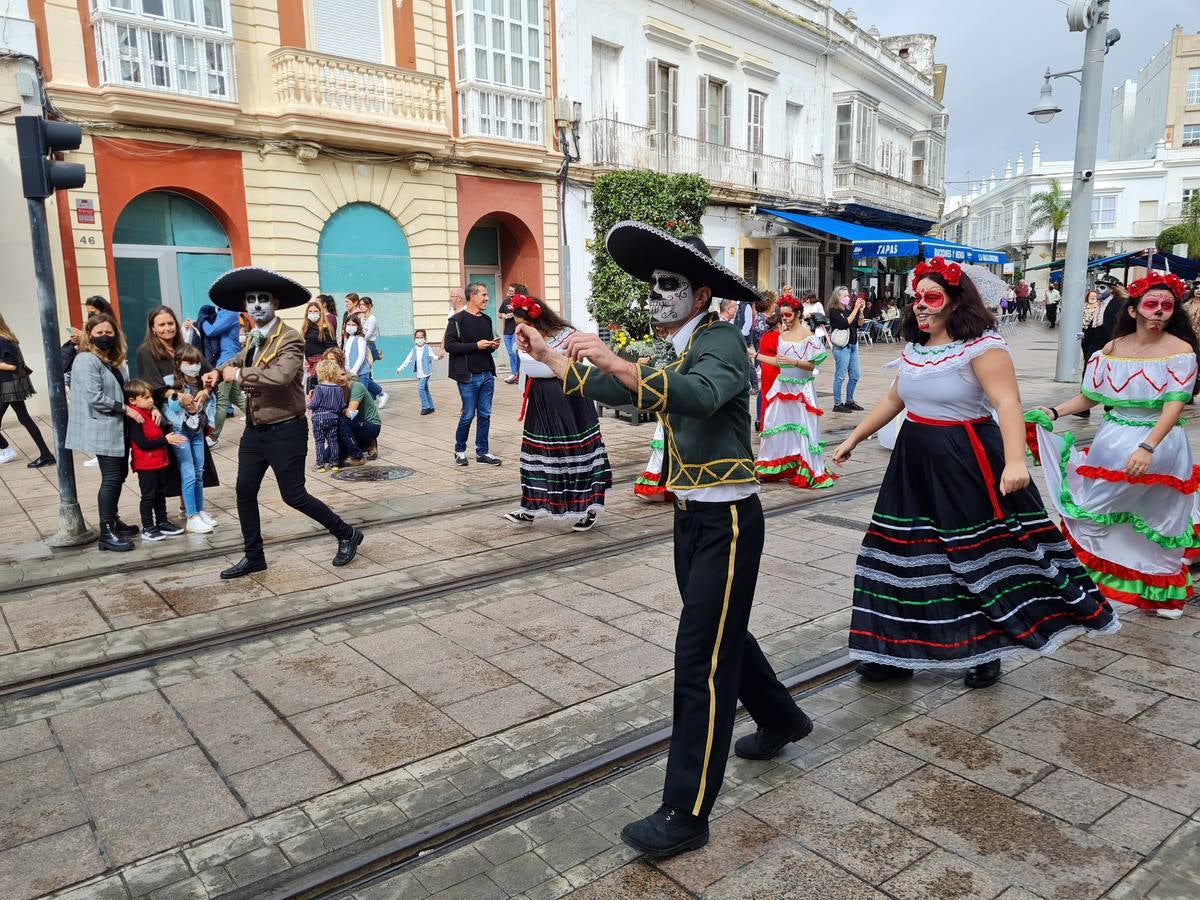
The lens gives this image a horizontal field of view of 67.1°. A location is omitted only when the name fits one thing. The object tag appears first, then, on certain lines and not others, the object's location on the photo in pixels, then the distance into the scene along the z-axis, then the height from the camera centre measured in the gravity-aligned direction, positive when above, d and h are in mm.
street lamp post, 15281 +2278
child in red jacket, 6695 -1130
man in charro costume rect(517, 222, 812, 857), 2912 -787
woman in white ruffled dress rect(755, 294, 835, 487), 8594 -1169
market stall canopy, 21947 +648
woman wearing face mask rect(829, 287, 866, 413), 13137 -779
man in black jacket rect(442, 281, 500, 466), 9180 -575
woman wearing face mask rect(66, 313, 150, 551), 6512 -794
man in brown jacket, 5590 -552
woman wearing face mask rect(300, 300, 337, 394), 10812 -417
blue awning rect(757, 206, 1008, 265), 24375 +1294
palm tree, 50375 +4436
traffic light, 6285 +1017
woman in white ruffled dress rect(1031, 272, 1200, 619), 4824 -980
